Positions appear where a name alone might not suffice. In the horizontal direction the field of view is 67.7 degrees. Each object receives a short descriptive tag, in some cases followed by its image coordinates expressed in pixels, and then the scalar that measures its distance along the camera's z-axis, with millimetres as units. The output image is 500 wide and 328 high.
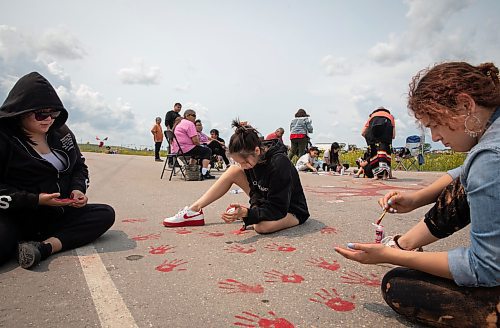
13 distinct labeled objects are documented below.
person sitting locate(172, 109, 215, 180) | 7605
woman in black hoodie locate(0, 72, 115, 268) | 2457
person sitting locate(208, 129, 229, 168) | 10531
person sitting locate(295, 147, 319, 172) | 10929
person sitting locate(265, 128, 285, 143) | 12175
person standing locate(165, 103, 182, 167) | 9992
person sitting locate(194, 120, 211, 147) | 9867
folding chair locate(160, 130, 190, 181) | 7766
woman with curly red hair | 1323
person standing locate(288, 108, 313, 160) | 10812
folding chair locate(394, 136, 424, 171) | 11938
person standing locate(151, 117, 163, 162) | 13711
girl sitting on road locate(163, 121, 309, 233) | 2969
